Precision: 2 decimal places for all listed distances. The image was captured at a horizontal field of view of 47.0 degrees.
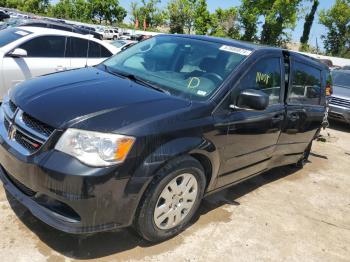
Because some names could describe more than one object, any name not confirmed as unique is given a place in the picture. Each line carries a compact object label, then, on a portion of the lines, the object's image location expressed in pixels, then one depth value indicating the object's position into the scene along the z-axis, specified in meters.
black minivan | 2.84
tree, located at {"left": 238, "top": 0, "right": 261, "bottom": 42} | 49.12
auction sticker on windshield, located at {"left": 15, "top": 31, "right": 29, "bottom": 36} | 6.96
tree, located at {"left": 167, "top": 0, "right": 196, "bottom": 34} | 58.00
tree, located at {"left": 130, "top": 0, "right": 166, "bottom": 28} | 70.12
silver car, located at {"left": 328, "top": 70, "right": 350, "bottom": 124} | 10.32
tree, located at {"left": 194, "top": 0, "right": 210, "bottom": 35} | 52.66
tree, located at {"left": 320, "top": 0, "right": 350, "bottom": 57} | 49.51
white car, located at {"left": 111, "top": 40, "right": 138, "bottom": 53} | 15.21
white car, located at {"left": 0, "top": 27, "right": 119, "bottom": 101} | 6.40
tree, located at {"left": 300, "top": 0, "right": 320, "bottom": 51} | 53.28
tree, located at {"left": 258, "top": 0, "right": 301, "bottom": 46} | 47.44
